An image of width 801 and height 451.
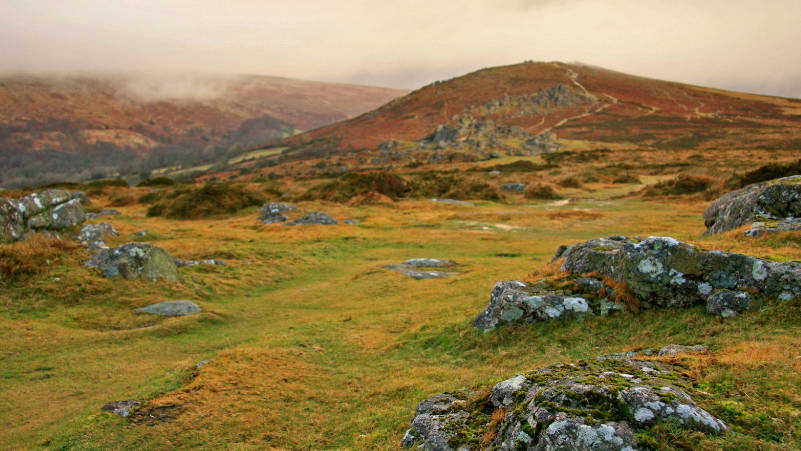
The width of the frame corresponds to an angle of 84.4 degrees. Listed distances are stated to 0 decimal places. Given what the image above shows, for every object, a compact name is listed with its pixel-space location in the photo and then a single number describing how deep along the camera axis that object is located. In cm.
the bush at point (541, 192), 5122
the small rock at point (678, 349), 696
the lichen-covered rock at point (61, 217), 2159
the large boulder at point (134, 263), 1772
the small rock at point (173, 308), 1577
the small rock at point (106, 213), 4234
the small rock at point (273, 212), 3947
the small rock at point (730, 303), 813
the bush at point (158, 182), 7494
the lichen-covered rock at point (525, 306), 1037
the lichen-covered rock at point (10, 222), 1921
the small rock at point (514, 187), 5724
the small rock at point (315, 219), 3744
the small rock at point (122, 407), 813
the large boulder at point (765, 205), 1441
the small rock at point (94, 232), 2280
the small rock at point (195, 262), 2206
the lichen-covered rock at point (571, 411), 425
